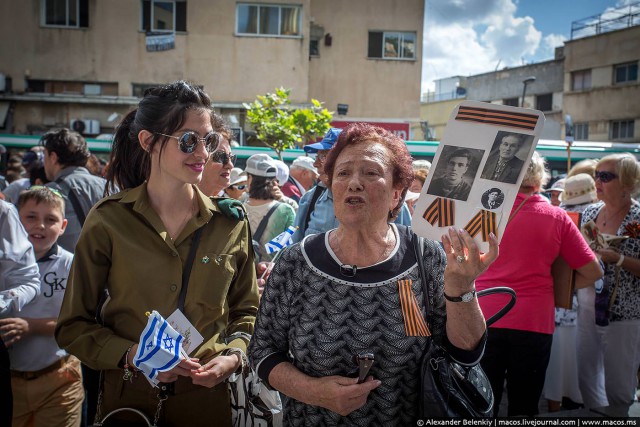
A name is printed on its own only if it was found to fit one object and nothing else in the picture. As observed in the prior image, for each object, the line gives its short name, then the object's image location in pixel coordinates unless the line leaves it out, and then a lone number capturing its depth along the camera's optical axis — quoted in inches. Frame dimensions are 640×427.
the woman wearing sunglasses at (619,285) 190.5
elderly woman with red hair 87.2
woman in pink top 159.5
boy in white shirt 138.2
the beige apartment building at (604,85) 1280.8
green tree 606.2
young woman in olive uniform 96.2
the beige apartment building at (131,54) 882.1
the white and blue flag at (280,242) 149.2
